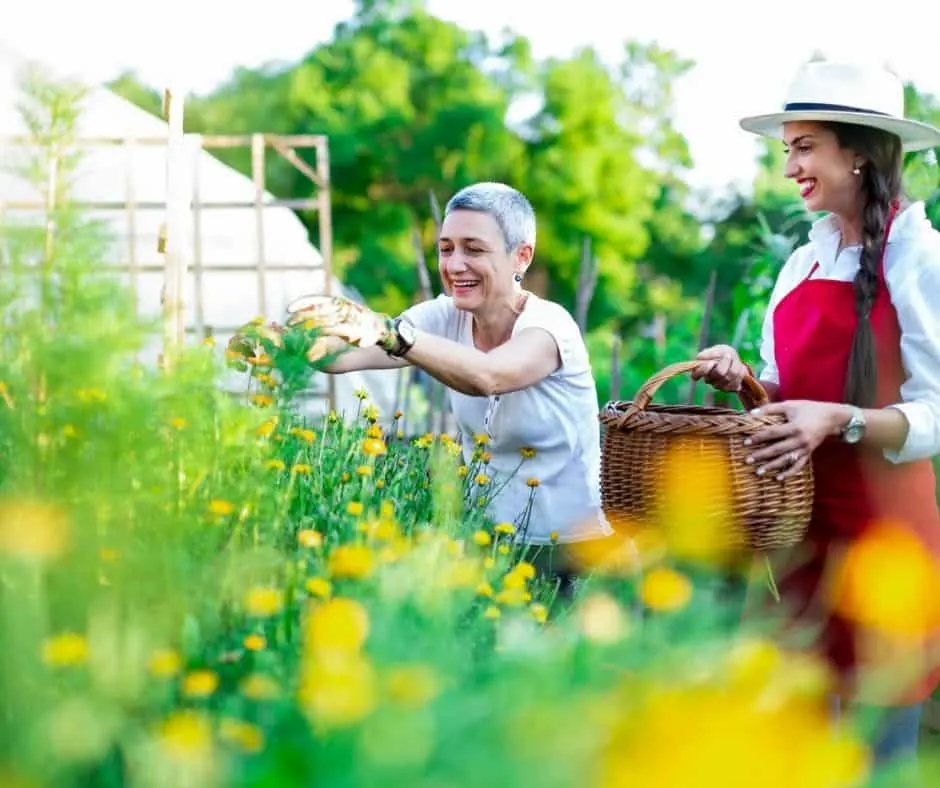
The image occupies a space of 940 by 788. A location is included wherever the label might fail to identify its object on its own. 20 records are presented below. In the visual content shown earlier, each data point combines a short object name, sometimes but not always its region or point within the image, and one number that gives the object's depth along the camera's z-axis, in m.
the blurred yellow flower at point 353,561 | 1.36
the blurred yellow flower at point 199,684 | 1.24
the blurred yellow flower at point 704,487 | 2.13
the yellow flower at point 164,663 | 1.27
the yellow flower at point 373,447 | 2.12
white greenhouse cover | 11.21
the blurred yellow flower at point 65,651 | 1.25
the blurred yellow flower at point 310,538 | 1.71
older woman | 2.69
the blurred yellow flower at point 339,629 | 1.09
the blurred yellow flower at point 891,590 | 1.37
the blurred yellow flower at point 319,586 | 1.54
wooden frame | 10.07
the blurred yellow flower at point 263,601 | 1.36
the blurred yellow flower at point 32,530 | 1.37
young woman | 2.20
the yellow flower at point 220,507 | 1.71
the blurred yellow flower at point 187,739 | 0.99
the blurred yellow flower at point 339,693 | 1.00
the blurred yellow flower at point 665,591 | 1.34
